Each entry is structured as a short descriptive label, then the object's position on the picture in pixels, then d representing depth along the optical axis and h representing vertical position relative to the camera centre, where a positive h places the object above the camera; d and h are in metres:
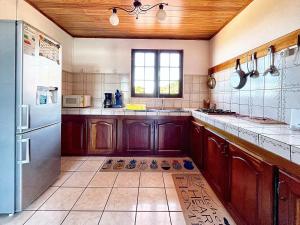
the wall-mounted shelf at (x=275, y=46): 1.90 +0.62
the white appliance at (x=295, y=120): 1.60 -0.08
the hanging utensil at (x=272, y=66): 2.11 +0.41
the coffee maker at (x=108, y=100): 4.08 +0.13
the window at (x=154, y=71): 4.31 +0.70
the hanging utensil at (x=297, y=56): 1.78 +0.42
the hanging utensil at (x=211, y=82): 3.96 +0.47
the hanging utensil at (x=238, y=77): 2.76 +0.39
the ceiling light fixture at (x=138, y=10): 2.37 +1.25
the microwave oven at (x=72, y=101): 3.75 +0.11
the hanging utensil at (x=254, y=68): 2.48 +0.46
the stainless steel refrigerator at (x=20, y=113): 1.86 -0.05
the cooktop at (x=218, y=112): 2.79 -0.04
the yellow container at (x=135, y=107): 3.88 +0.02
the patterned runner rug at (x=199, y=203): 1.90 -0.92
